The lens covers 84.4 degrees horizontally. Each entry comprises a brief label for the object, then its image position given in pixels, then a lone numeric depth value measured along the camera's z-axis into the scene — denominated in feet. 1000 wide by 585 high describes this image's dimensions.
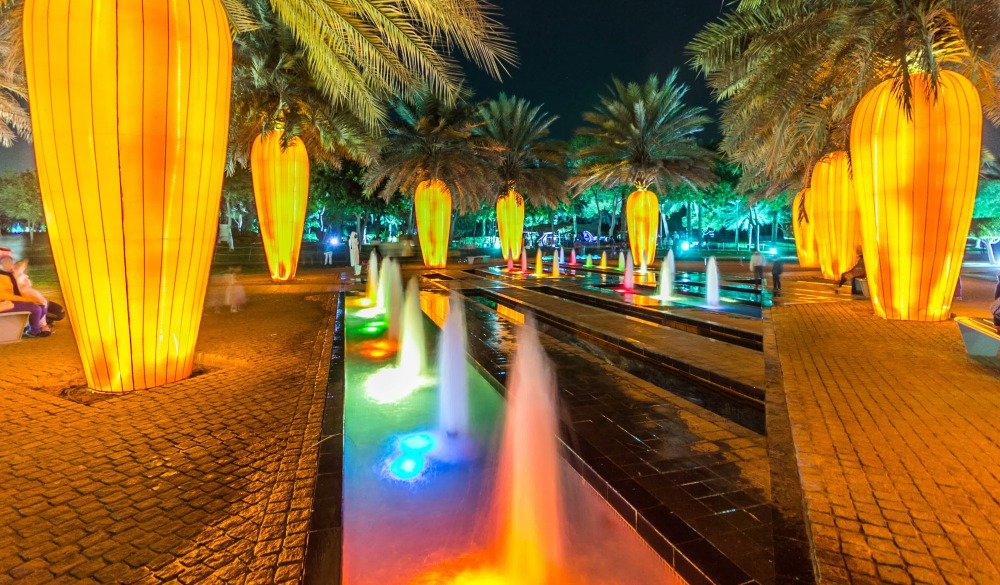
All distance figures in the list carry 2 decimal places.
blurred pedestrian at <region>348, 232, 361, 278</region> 79.77
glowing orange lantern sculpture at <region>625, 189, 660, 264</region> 88.89
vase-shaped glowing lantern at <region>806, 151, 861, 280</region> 52.31
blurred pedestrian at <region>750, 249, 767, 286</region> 52.81
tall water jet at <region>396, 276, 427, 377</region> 22.79
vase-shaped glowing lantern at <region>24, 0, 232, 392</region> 16.22
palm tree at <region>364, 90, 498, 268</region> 78.84
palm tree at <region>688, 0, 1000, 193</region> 27.61
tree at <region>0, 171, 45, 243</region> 154.81
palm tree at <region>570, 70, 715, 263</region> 82.17
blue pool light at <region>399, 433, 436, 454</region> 14.40
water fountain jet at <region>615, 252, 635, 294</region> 51.31
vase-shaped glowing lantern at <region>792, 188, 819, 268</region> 82.89
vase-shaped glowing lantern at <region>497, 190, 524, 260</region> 98.07
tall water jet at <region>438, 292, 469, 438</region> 16.21
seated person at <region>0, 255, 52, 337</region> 27.63
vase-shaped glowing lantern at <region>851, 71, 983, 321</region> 27.68
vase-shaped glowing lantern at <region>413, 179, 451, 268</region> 84.43
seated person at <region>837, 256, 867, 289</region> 43.72
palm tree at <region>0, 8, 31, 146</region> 27.09
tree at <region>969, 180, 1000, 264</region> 118.62
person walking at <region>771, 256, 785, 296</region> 46.68
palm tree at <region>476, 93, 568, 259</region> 91.56
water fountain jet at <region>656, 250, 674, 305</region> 44.19
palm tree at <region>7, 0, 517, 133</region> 18.22
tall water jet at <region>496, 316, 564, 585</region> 9.98
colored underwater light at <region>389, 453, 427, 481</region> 12.89
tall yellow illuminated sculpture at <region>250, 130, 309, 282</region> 52.34
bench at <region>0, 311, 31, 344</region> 27.02
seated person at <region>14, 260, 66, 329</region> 28.80
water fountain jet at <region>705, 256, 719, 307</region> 41.33
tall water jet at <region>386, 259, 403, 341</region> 32.10
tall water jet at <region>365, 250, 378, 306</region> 48.57
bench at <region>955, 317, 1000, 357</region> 20.28
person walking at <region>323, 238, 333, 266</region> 103.95
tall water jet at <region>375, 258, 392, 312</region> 42.80
